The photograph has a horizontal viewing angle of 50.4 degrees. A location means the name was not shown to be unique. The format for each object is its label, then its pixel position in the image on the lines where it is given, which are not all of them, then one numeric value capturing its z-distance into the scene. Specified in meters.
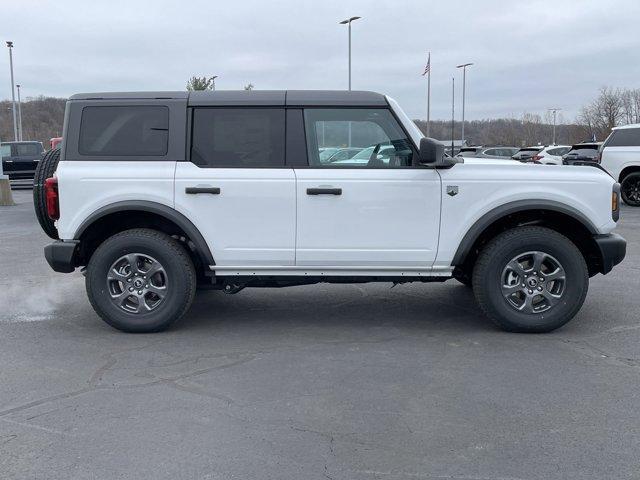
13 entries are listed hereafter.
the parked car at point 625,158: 16.39
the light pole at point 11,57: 44.00
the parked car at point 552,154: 24.23
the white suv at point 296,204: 5.43
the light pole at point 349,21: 34.41
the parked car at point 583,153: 21.36
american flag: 33.28
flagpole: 43.84
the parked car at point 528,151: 28.45
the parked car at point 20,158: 24.52
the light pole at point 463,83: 50.32
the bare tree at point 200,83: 34.09
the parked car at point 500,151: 28.70
